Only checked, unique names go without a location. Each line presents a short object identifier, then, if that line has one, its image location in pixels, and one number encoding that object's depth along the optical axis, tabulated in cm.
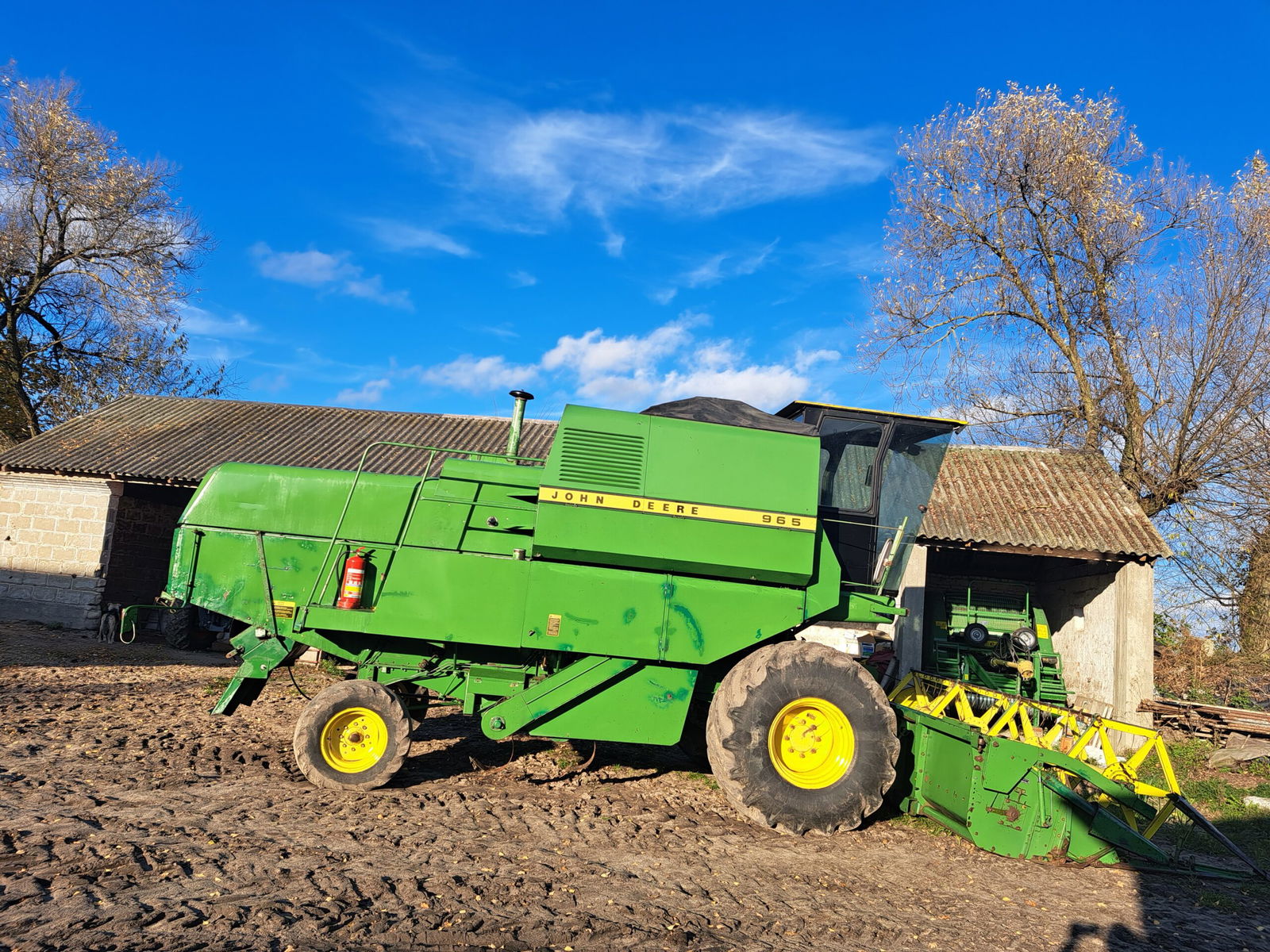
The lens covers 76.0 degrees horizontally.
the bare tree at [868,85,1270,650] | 1482
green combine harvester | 572
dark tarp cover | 627
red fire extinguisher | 582
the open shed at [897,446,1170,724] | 1186
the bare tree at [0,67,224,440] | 2188
